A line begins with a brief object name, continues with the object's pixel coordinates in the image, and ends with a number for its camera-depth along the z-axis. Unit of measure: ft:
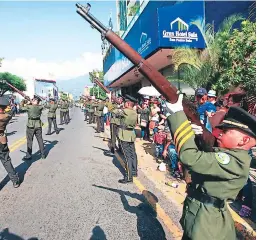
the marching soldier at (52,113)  46.15
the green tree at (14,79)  158.30
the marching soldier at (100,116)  45.16
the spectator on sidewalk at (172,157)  19.84
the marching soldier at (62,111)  63.59
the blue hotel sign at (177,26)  35.04
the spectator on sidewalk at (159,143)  23.57
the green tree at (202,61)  30.37
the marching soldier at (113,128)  29.98
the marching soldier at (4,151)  18.25
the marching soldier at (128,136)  19.05
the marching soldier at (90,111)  61.21
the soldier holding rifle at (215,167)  6.34
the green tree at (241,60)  21.03
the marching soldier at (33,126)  26.30
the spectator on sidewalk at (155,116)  29.25
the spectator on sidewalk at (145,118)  35.34
